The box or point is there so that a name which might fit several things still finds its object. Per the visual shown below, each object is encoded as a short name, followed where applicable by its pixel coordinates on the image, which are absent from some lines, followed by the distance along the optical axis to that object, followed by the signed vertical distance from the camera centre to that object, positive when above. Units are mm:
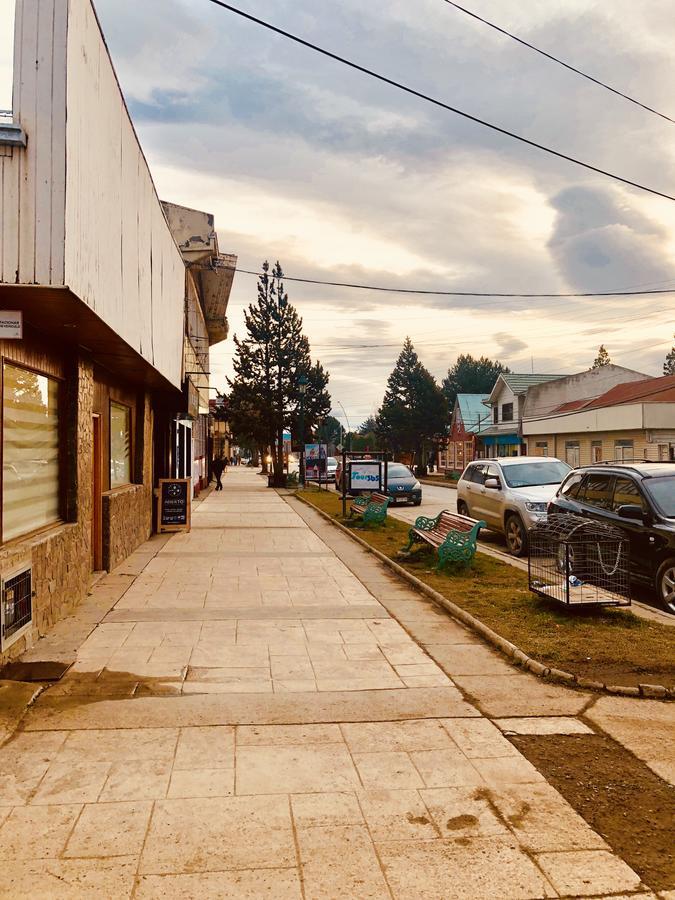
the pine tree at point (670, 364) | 95062 +11446
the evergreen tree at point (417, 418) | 74000 +3275
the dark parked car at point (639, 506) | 8766 -781
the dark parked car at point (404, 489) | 26609 -1450
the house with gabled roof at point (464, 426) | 64562 +2147
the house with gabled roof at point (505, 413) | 51750 +2748
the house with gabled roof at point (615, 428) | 32719 +1126
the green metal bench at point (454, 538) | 10914 -1413
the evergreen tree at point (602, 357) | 99375 +12896
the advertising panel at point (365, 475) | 20766 -736
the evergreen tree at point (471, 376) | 105588 +11225
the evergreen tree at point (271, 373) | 44938 +5224
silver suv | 13625 -845
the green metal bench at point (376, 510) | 17891 -1505
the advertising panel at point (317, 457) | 38900 -416
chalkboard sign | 16422 -1303
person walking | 32531 -806
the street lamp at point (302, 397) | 35459 +2793
